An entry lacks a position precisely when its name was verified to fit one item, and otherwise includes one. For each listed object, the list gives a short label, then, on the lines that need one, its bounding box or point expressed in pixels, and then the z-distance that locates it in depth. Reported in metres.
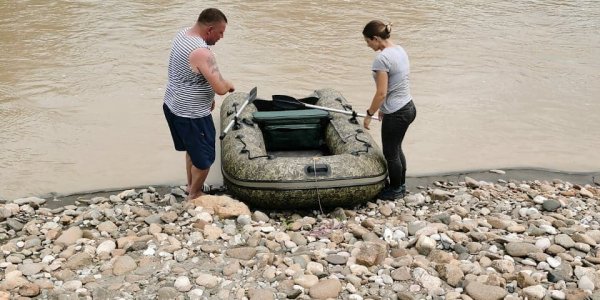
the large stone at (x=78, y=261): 4.32
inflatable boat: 5.33
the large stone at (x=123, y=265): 4.22
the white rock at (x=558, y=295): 3.82
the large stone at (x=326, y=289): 3.91
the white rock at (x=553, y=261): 4.24
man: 4.69
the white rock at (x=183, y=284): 3.98
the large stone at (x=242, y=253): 4.42
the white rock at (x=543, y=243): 4.52
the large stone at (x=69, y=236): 4.76
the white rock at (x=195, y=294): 3.90
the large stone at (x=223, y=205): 5.20
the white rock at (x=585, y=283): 3.92
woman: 5.04
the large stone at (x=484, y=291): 3.85
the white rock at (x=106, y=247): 4.57
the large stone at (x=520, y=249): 4.44
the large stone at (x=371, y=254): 4.32
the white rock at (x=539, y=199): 5.77
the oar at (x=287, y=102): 6.77
